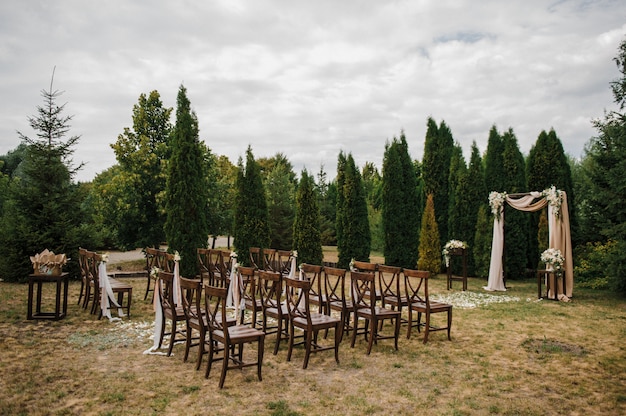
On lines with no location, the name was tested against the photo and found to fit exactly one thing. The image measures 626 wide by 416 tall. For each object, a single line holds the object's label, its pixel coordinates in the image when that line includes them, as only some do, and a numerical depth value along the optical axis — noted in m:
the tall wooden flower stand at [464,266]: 10.80
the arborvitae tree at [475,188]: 13.51
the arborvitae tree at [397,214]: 14.00
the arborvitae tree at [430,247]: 13.14
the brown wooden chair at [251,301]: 5.33
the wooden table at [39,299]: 6.71
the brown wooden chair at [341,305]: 5.62
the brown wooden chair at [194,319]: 4.57
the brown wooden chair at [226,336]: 4.30
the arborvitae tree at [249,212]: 11.73
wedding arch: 9.73
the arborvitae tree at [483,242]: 12.90
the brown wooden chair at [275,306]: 5.17
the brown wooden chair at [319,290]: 5.95
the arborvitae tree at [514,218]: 13.07
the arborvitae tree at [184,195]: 10.76
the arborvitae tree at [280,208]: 18.16
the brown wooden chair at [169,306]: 5.12
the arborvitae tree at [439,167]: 14.66
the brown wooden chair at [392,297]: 6.15
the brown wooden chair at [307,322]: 4.94
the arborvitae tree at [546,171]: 13.39
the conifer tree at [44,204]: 11.01
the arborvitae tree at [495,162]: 13.44
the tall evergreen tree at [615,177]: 9.50
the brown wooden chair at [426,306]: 5.92
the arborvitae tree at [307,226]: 13.10
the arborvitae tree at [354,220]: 13.53
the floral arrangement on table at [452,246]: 10.94
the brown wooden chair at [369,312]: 5.47
